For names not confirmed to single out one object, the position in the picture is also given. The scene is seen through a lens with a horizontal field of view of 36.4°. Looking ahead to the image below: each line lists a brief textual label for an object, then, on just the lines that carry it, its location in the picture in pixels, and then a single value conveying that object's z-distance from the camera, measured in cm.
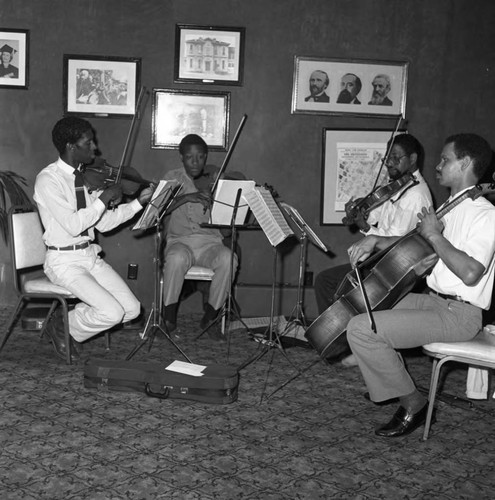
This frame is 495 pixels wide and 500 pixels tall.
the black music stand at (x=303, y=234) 447
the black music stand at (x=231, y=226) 472
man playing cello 342
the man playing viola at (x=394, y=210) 490
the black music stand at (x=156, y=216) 457
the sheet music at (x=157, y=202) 450
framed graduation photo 590
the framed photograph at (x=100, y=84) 598
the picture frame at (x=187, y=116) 608
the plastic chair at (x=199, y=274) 550
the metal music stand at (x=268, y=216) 420
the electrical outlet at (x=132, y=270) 624
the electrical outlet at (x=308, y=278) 639
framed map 626
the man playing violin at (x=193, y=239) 548
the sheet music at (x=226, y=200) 486
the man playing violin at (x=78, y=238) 464
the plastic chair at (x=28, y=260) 465
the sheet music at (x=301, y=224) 446
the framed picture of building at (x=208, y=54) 602
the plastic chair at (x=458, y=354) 346
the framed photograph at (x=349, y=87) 616
